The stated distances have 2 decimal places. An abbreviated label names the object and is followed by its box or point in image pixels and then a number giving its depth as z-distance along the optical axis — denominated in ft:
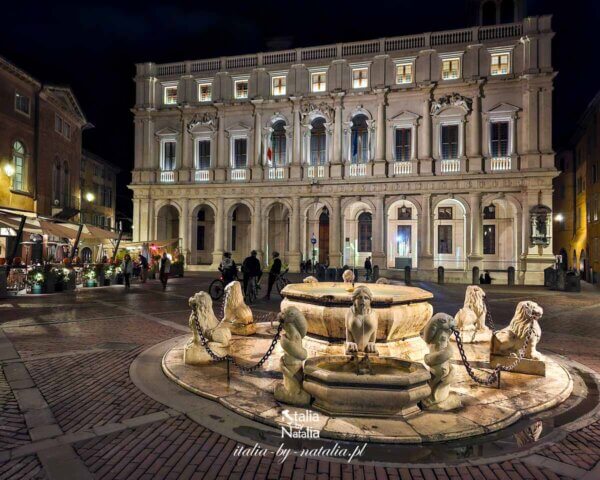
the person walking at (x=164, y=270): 63.26
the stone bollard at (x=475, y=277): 83.76
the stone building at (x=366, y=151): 90.48
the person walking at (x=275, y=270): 48.65
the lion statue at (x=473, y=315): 29.27
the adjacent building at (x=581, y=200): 94.72
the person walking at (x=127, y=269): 67.87
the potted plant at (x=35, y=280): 57.00
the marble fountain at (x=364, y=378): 15.12
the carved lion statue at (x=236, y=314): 30.30
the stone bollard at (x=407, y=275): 79.97
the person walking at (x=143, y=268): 76.89
